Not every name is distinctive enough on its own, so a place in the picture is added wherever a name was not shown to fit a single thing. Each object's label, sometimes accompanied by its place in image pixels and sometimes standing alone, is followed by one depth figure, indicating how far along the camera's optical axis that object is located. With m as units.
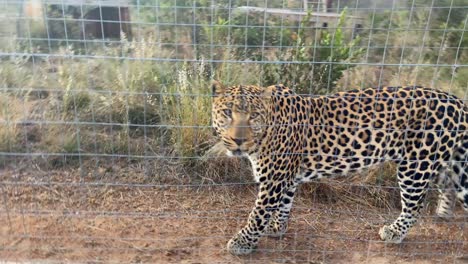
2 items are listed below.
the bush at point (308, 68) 6.01
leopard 4.43
